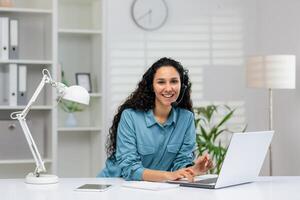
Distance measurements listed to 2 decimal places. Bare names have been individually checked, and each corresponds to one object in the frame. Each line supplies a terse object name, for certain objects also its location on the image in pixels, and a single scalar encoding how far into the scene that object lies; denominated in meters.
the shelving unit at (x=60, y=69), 4.23
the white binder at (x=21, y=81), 4.20
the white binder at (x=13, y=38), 4.16
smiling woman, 2.88
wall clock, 4.72
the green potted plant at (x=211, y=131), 4.43
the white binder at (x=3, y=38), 4.14
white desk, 2.23
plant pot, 4.43
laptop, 2.39
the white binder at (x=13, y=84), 4.17
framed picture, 4.50
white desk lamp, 2.55
